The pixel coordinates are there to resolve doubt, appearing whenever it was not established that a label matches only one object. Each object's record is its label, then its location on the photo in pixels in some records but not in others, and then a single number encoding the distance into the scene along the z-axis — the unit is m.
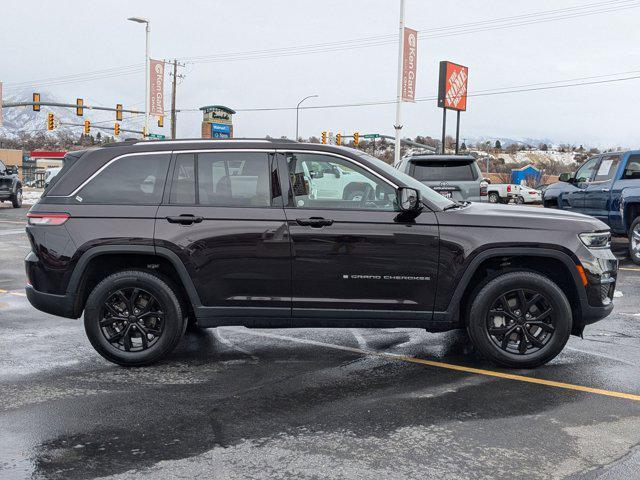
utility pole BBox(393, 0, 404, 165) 33.69
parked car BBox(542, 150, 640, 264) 13.72
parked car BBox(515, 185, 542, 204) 56.50
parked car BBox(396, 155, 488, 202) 13.69
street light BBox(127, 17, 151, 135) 44.56
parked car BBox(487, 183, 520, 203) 55.53
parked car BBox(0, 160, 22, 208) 28.44
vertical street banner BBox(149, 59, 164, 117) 47.11
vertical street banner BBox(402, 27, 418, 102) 34.12
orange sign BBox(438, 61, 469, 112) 47.62
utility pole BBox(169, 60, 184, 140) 63.72
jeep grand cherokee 5.89
